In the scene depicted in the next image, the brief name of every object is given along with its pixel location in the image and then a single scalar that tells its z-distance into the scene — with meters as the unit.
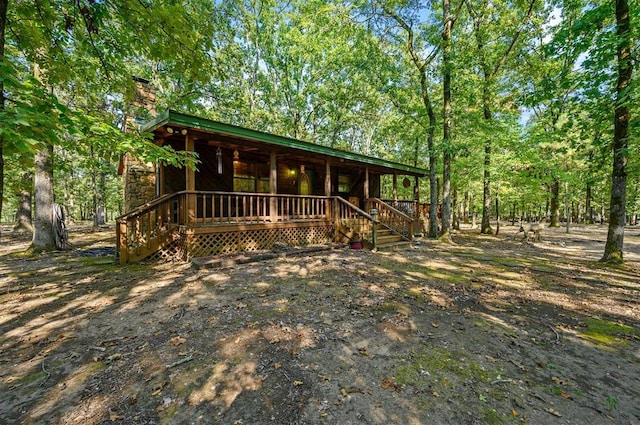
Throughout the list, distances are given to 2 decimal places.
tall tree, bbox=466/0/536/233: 13.18
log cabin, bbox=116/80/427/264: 7.45
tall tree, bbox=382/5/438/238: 13.17
